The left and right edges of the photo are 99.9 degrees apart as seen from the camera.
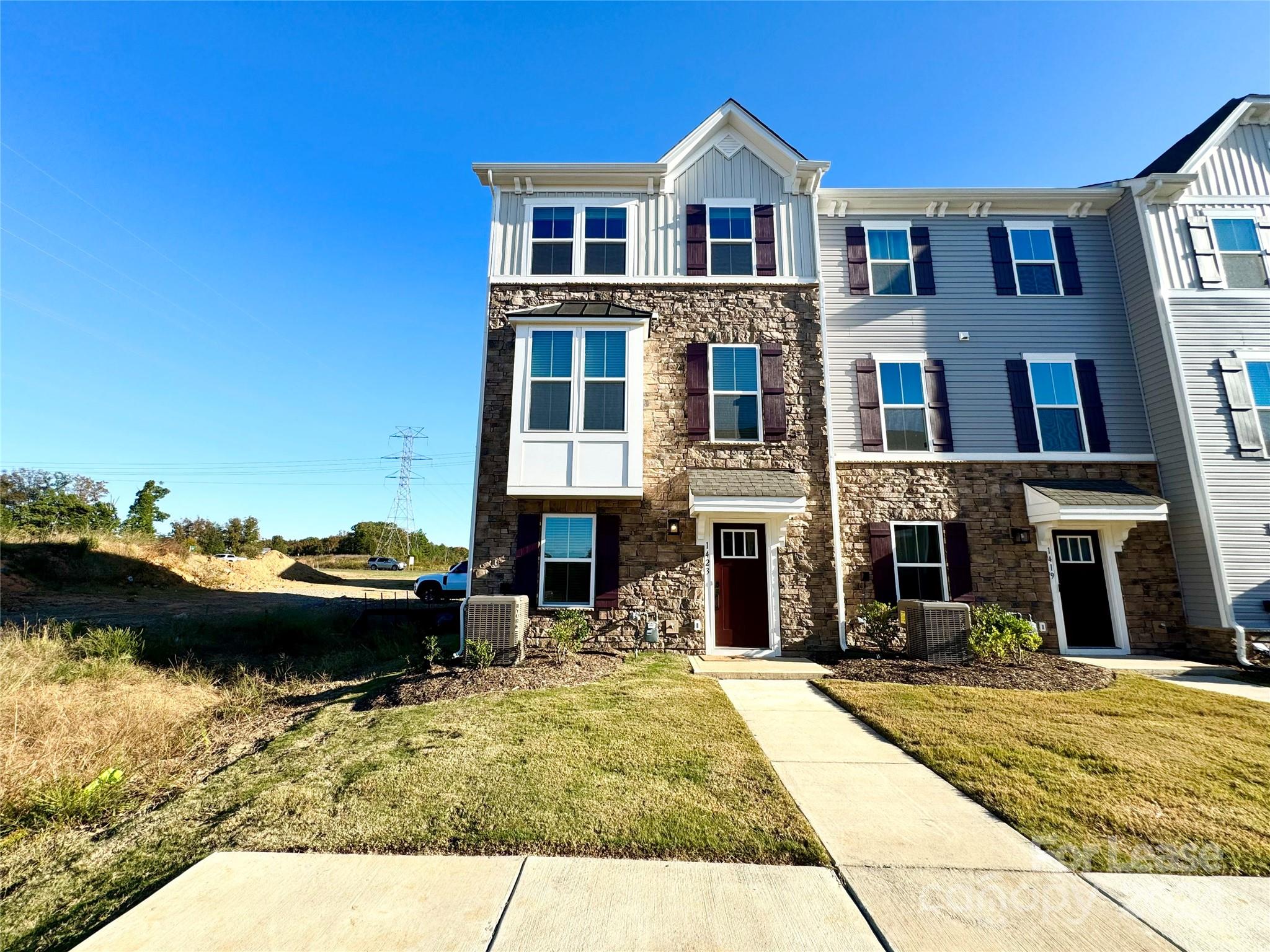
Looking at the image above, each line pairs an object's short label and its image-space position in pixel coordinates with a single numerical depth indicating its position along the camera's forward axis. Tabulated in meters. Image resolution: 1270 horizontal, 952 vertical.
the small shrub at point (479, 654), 8.03
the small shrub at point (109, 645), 8.04
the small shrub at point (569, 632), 8.86
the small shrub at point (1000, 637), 8.39
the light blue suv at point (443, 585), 19.36
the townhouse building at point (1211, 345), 9.45
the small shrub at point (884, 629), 9.41
